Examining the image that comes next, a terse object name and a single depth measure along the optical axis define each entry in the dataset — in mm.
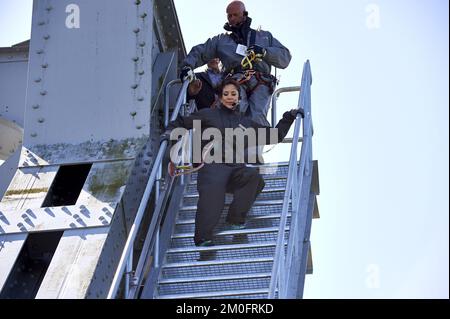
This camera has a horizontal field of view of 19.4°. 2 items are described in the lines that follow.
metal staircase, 10312
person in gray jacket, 12445
